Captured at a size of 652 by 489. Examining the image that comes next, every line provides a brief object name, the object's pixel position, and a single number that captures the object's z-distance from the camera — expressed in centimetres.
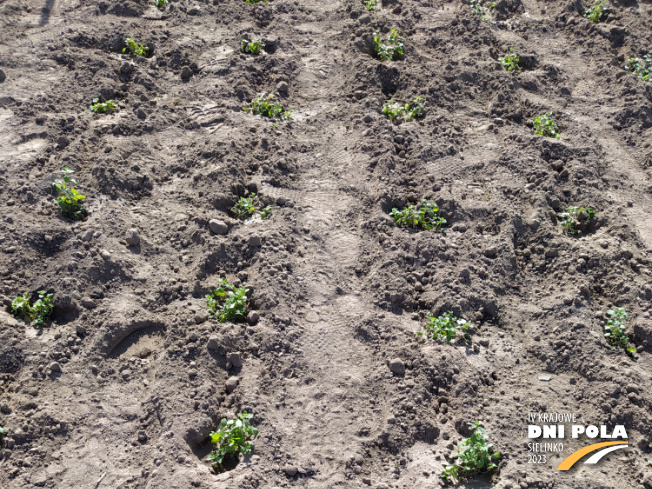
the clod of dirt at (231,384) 369
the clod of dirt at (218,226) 454
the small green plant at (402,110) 556
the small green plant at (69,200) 454
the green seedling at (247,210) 472
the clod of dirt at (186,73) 589
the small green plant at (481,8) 685
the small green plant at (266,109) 555
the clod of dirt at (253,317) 402
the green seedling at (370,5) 683
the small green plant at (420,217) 468
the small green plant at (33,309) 396
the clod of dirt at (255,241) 443
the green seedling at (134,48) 601
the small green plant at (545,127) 546
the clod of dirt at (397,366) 379
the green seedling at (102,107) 539
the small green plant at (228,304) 402
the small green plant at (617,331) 394
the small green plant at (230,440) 338
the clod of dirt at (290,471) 333
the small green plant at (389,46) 612
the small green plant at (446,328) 400
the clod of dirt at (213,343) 382
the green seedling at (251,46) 612
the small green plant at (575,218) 470
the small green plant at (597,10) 690
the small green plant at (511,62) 615
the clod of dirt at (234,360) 381
